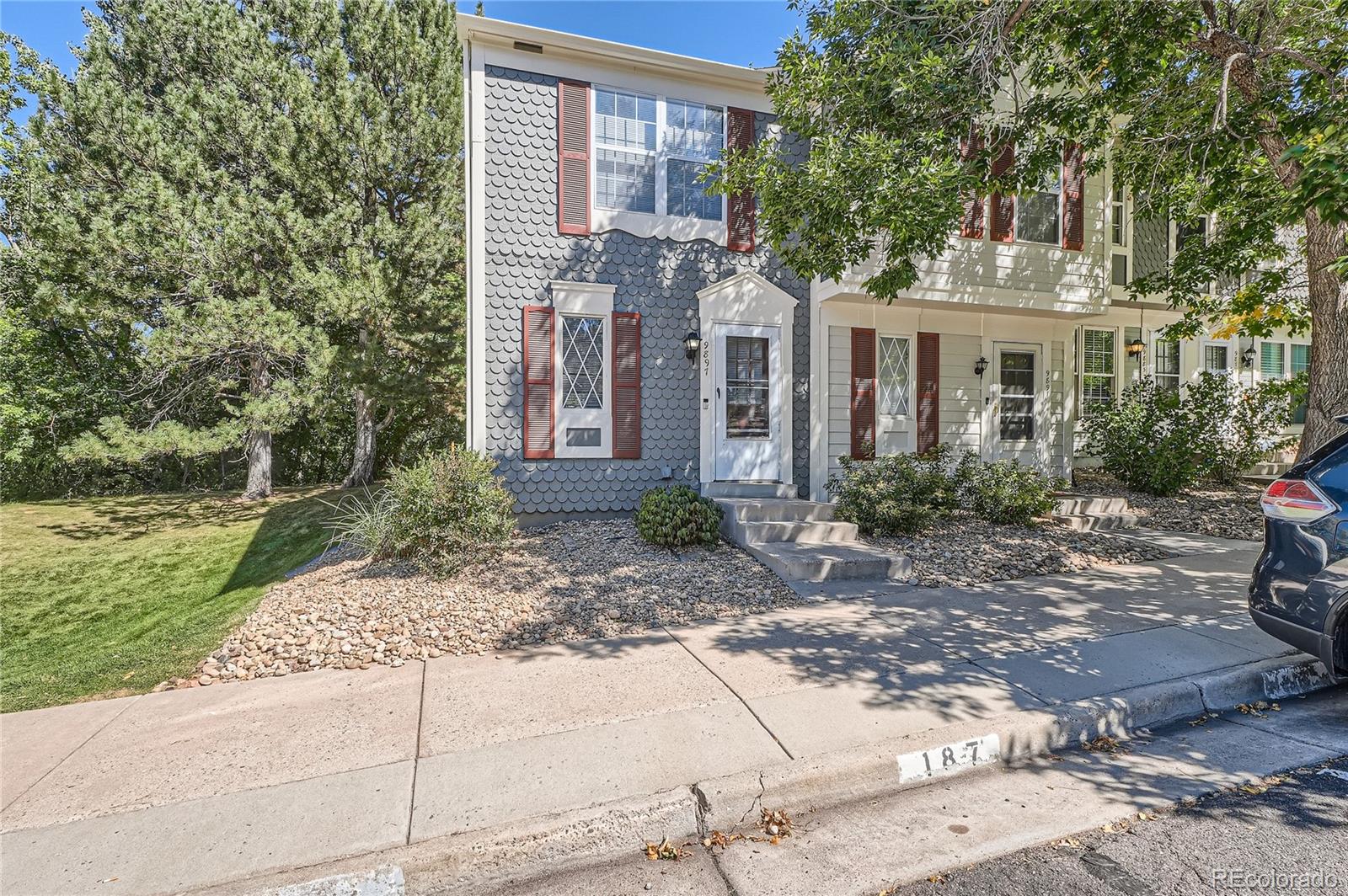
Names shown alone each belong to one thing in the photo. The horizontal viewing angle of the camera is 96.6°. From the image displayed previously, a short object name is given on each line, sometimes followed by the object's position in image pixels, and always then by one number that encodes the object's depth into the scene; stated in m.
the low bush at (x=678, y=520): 6.71
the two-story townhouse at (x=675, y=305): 7.78
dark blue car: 3.17
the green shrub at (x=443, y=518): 5.86
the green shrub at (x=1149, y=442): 9.45
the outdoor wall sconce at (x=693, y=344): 8.24
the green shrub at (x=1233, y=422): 9.95
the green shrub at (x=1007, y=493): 7.61
